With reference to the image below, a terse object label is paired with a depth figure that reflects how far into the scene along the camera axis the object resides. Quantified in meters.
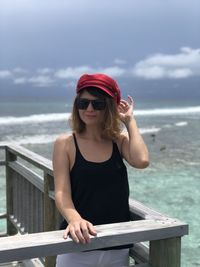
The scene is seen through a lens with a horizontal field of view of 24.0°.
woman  2.13
